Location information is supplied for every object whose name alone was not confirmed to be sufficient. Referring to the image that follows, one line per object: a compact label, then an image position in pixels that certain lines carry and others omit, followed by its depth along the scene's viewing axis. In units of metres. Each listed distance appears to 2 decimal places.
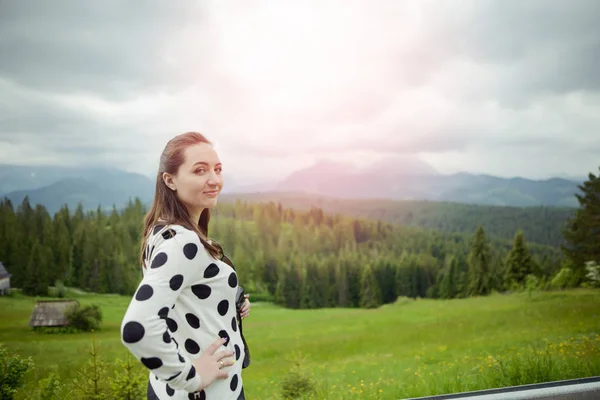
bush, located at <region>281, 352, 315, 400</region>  2.62
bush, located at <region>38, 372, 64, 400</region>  2.41
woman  0.79
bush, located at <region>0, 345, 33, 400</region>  2.28
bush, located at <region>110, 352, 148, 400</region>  2.30
